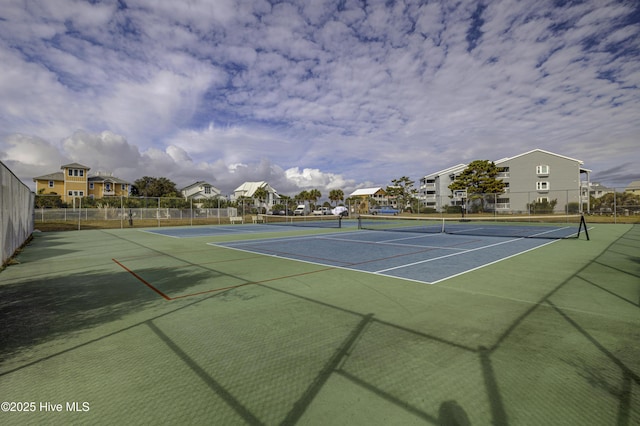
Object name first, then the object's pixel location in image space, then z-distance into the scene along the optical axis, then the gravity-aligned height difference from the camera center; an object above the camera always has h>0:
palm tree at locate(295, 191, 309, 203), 93.75 +4.97
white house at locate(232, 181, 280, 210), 91.56 +6.70
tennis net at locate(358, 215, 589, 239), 19.20 -1.27
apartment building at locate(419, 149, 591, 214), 51.28 +7.09
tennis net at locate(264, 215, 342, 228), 43.86 -0.88
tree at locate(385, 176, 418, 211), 68.06 +5.03
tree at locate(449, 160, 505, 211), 45.19 +5.17
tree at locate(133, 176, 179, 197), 70.75 +6.07
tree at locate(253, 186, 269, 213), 81.00 +4.75
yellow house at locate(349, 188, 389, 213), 106.62 +6.53
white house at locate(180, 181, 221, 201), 84.17 +6.47
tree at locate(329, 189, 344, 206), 99.19 +5.87
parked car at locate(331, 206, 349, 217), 38.92 +0.30
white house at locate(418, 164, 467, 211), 65.44 +6.88
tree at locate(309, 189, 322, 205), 93.56 +5.49
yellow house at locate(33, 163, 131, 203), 53.75 +5.37
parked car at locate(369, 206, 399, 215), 59.53 +0.59
